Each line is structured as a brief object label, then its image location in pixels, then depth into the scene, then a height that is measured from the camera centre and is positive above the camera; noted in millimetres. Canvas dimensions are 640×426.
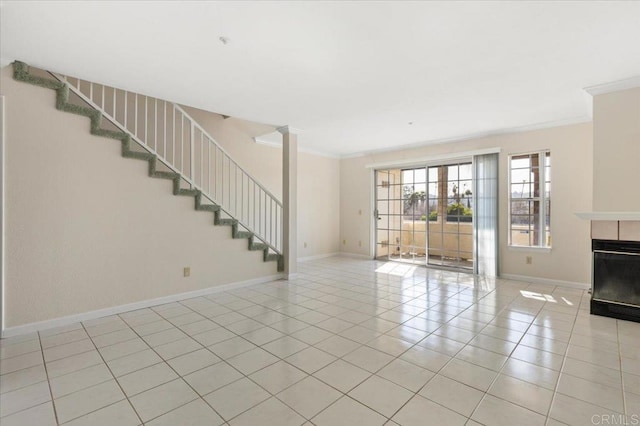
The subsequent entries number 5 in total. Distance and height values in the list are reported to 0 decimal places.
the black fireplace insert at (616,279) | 3322 -778
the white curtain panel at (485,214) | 5348 -35
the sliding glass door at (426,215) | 6055 -59
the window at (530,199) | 4973 +216
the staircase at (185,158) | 3383 +851
